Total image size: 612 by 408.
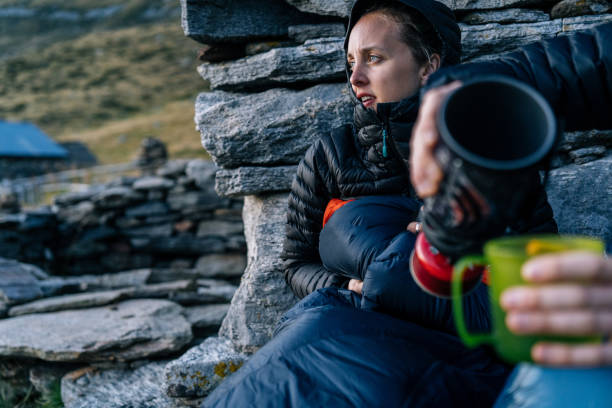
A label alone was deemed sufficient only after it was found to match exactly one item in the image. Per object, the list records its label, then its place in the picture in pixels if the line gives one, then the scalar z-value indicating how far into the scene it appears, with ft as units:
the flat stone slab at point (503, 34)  8.32
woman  5.90
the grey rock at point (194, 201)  21.88
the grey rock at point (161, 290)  13.87
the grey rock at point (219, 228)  21.53
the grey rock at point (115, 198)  23.15
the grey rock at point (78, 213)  23.29
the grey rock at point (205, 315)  11.84
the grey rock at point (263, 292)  8.82
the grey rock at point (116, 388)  8.44
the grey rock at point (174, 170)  23.06
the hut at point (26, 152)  84.89
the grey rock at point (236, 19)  9.12
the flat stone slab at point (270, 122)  8.74
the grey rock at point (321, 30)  9.14
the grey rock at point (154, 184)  22.62
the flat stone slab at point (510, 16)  8.53
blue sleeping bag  3.81
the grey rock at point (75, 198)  24.36
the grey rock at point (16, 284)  13.72
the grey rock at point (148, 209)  22.74
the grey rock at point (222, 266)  21.29
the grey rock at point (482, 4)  8.60
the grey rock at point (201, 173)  21.89
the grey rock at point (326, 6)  8.77
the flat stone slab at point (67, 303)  13.00
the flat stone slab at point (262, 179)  9.01
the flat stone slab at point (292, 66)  8.84
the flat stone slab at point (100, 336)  10.17
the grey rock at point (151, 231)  22.68
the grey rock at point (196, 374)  8.20
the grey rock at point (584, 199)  7.59
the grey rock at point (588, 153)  7.91
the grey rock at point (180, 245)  21.89
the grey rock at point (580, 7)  8.16
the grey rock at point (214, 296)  13.80
